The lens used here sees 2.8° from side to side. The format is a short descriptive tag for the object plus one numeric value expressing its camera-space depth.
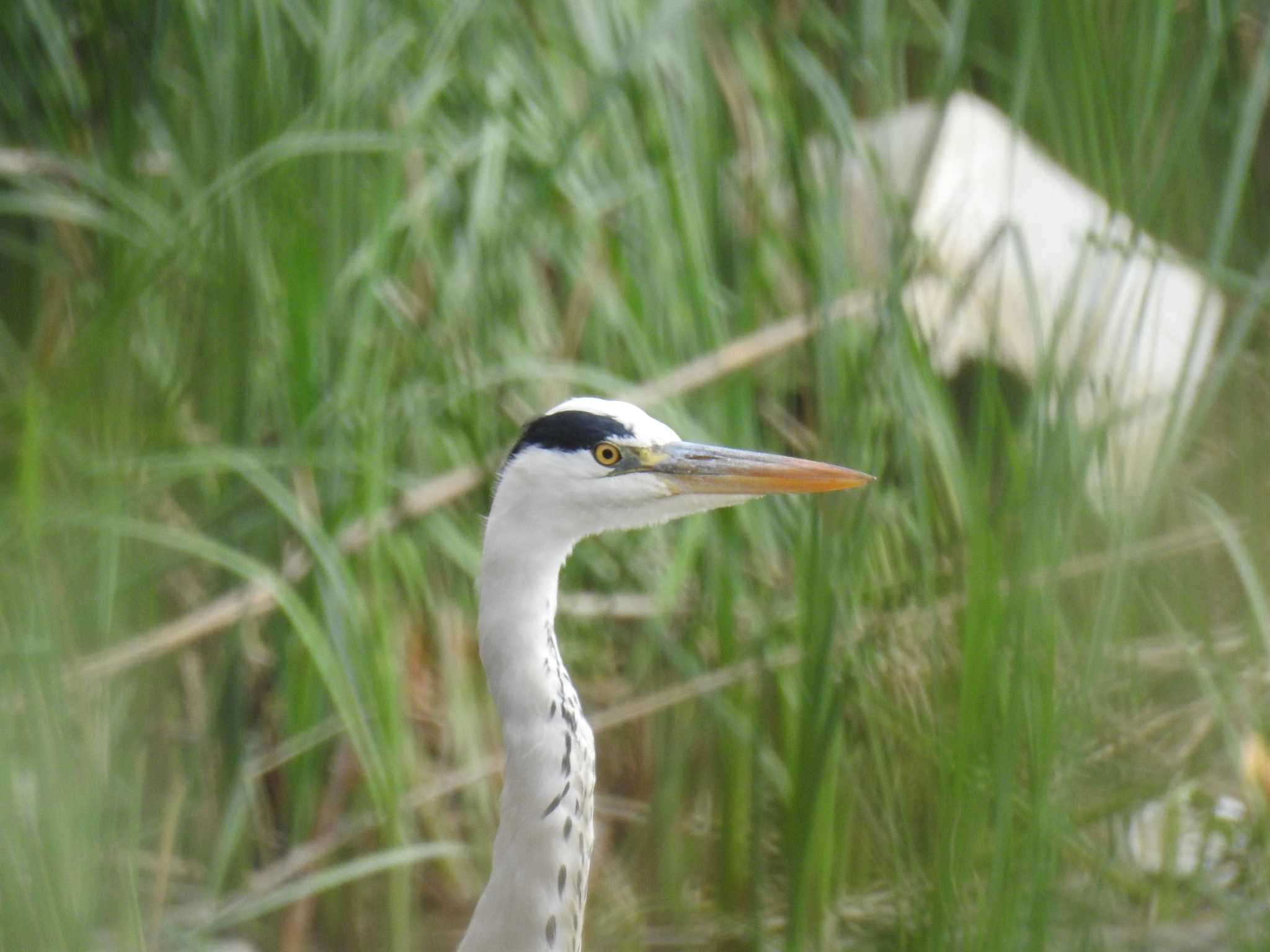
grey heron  14.42
